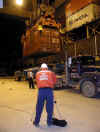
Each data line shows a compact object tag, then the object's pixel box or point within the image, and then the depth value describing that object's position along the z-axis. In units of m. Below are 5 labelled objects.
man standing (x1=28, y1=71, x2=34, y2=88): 11.36
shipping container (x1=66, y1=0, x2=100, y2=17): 12.71
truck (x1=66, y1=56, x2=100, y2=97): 7.16
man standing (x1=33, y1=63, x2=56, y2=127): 3.78
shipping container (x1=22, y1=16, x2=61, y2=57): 14.21
